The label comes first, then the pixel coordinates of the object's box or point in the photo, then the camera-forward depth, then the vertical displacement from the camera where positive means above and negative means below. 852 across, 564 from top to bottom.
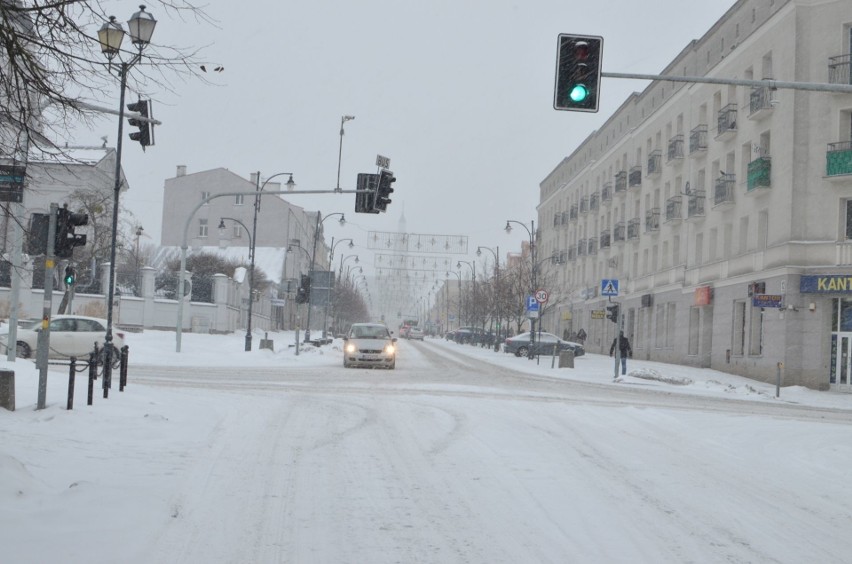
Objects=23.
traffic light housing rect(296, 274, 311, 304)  40.78 +1.05
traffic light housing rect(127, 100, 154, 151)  16.20 +3.14
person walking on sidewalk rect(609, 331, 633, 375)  33.21 -0.68
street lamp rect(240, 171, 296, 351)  38.14 +4.73
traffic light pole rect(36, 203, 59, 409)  12.12 -0.38
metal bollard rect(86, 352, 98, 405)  12.58 -0.97
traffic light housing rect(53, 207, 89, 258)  13.02 +1.05
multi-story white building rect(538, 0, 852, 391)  31.92 +5.60
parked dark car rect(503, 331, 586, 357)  50.72 -1.09
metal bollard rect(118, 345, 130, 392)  15.56 -1.13
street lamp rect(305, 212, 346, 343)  54.28 +5.62
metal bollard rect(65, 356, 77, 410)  11.75 -1.03
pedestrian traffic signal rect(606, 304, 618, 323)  30.89 +0.56
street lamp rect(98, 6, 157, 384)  8.80 +3.20
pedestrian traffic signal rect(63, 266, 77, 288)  19.70 +0.59
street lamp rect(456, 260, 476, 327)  85.12 +1.24
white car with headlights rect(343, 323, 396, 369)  31.38 -1.18
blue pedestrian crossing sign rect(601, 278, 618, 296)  31.30 +1.43
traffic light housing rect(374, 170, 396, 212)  24.27 +3.44
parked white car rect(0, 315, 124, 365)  26.61 -0.93
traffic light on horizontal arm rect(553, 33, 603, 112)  12.82 +3.62
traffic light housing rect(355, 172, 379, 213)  24.77 +3.36
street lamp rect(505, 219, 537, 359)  53.31 +3.02
